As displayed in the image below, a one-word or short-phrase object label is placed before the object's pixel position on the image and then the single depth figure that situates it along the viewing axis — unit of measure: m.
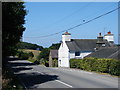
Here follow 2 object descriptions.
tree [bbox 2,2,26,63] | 16.37
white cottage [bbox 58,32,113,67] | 50.78
